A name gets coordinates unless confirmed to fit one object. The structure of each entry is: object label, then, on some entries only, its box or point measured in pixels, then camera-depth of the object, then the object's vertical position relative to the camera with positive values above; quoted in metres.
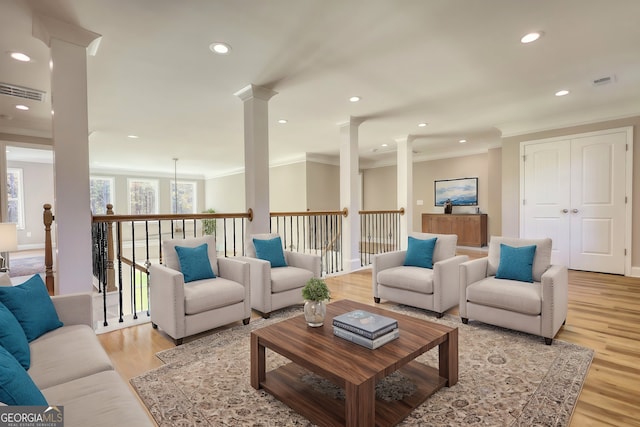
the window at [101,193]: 10.17 +0.56
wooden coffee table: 1.50 -0.82
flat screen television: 7.90 +0.36
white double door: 4.93 +0.10
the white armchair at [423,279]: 3.26 -0.78
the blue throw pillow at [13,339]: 1.42 -0.58
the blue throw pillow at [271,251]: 3.65 -0.49
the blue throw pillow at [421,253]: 3.66 -0.55
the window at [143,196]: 10.84 +0.48
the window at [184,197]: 11.90 +0.47
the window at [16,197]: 8.77 +0.41
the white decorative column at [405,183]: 6.39 +0.46
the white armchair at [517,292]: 2.58 -0.76
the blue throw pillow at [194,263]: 3.04 -0.52
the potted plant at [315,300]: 2.08 -0.60
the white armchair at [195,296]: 2.64 -0.76
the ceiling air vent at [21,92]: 3.72 +1.43
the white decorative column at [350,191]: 5.34 +0.27
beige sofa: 1.14 -0.73
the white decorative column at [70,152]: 2.54 +0.48
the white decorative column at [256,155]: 3.91 +0.66
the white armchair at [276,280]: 3.27 -0.76
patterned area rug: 1.74 -1.13
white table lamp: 3.22 -0.26
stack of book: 1.80 -0.71
